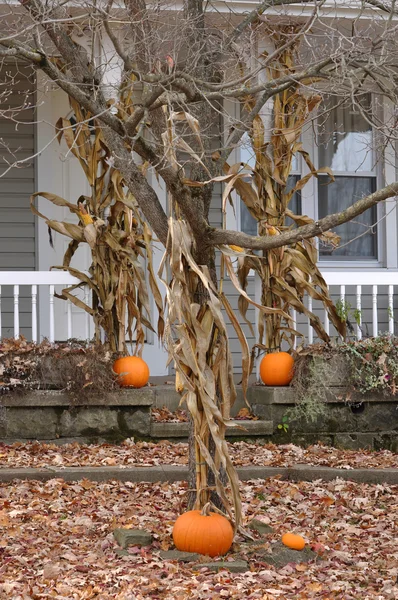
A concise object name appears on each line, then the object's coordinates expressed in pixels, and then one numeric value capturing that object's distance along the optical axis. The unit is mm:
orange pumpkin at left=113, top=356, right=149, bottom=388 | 13731
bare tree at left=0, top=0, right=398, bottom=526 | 8472
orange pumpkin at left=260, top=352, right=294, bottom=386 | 14109
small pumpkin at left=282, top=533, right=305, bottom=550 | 9032
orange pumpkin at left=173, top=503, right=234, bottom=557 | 8748
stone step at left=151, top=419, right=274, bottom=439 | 13572
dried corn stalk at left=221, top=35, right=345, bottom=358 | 14278
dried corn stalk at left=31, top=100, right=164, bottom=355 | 14056
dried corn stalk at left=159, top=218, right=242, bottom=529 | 8779
